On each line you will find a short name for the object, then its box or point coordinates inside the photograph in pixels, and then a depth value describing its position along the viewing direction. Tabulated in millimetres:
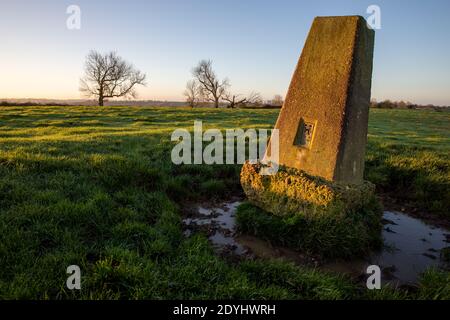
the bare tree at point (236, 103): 42375
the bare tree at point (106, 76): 39969
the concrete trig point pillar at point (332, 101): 4359
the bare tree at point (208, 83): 44125
